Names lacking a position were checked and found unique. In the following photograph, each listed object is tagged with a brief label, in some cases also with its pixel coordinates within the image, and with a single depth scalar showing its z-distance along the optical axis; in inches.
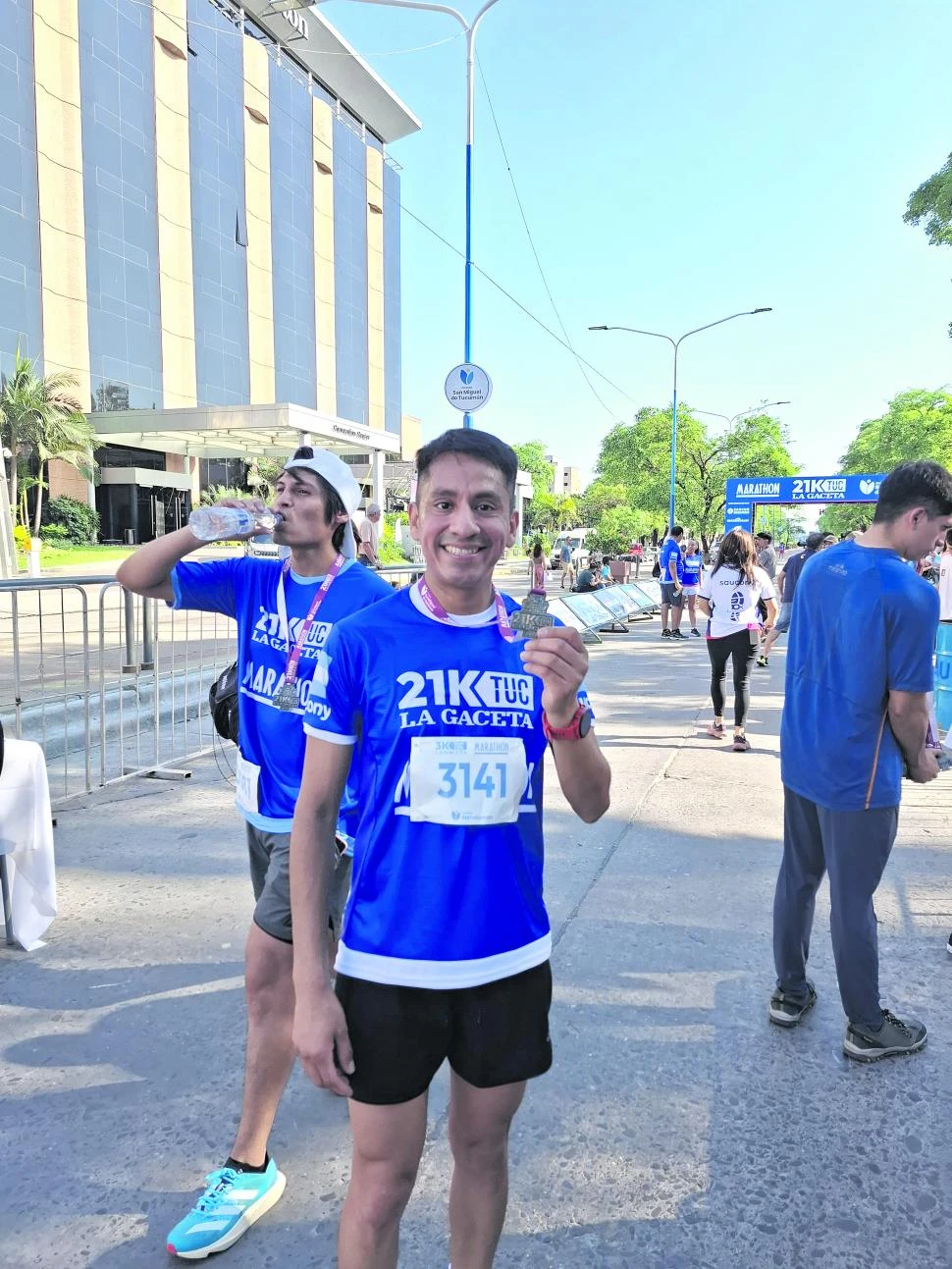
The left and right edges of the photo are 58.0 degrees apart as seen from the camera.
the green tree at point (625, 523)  2532.5
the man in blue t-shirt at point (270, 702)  85.7
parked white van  1640.0
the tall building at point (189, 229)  1157.1
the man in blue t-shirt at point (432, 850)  59.7
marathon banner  1238.9
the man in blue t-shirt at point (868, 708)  108.8
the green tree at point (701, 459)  1680.6
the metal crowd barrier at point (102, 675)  218.1
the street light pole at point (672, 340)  1181.7
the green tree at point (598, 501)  3385.3
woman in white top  289.7
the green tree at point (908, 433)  1665.8
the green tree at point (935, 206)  598.2
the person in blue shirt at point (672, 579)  618.1
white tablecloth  139.7
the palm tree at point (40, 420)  1137.4
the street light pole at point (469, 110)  461.1
